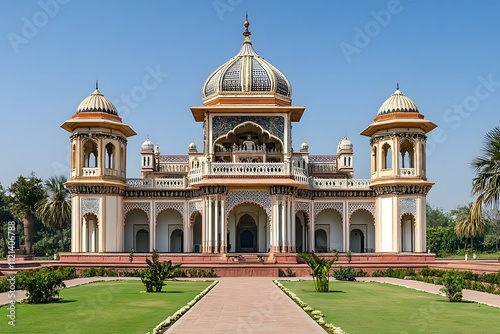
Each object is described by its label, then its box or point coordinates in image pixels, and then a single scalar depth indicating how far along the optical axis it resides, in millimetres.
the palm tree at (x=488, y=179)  18750
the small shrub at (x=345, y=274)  25375
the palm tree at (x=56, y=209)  44094
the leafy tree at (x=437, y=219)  89562
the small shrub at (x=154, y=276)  18891
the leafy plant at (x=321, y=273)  19297
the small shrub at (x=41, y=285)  15578
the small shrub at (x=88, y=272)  27828
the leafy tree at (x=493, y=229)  56388
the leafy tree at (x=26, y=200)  42281
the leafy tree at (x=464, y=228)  46919
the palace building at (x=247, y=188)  33188
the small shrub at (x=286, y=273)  28141
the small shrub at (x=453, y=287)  16384
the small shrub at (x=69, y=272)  24922
